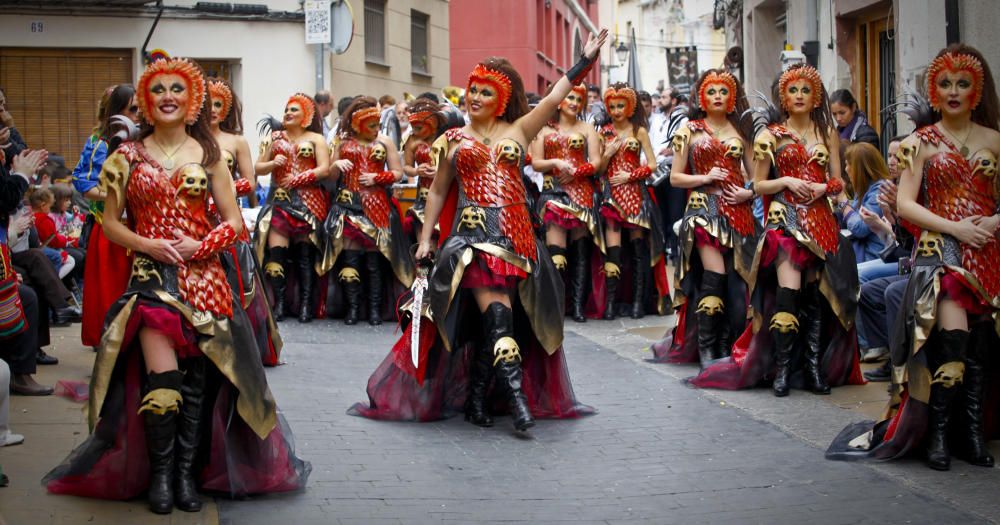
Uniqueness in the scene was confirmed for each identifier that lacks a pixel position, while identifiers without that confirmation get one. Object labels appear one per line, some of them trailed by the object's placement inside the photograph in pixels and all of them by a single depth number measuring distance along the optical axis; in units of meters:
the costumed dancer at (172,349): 5.95
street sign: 20.23
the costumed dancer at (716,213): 10.18
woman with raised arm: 7.89
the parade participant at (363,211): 13.37
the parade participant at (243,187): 9.98
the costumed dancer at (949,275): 6.86
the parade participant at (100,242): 8.52
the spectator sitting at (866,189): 10.52
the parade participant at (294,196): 13.16
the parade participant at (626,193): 13.38
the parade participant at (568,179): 13.23
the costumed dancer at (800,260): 9.02
